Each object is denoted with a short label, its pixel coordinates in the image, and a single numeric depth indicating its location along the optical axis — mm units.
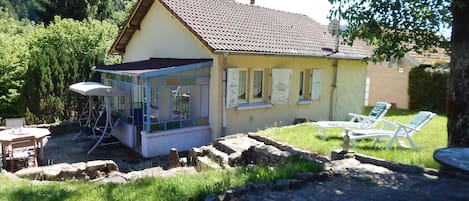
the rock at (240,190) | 5262
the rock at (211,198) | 4872
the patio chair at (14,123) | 11297
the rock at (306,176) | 6031
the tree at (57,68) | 15086
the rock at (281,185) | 5609
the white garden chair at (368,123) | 11162
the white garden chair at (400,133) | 9039
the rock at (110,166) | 8977
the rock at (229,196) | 5020
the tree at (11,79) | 16250
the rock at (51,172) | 8000
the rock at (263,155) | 8578
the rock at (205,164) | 8805
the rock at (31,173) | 7871
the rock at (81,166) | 8555
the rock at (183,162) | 9719
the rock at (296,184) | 5711
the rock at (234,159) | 9040
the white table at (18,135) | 9219
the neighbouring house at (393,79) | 21750
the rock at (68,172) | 8211
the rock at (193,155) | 10045
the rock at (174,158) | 9930
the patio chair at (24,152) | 9348
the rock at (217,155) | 9016
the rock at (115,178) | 7504
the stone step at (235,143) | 9953
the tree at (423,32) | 6668
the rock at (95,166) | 8675
